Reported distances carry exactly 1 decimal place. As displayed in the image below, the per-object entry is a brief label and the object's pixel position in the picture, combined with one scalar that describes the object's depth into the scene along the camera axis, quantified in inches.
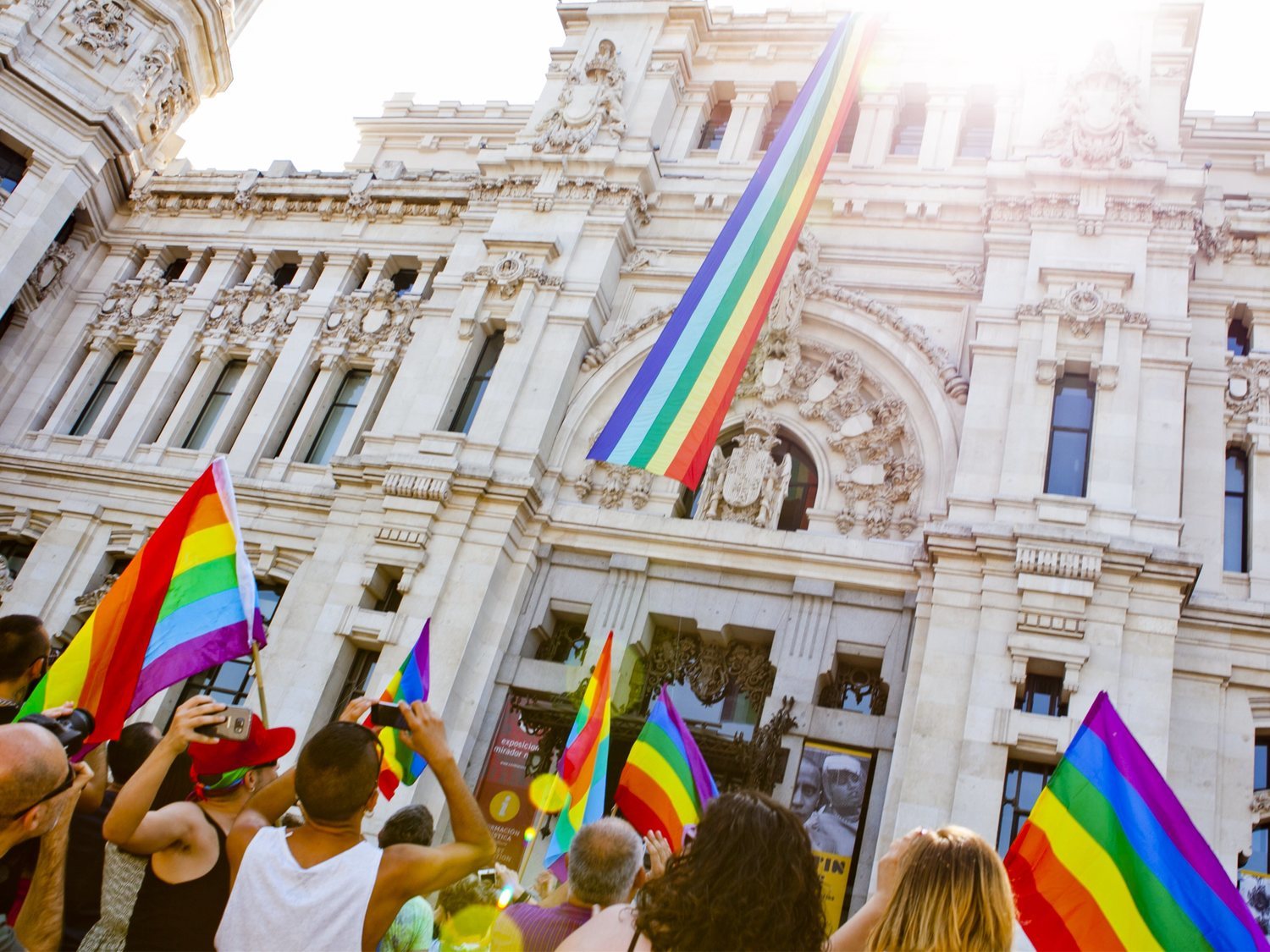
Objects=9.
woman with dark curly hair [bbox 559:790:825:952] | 146.9
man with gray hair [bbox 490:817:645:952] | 197.5
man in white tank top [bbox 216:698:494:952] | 169.0
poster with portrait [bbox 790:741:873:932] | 551.8
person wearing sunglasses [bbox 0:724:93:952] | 157.0
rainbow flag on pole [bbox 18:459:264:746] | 298.5
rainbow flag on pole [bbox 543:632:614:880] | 438.6
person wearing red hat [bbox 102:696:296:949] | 181.2
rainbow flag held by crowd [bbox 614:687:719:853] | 420.2
